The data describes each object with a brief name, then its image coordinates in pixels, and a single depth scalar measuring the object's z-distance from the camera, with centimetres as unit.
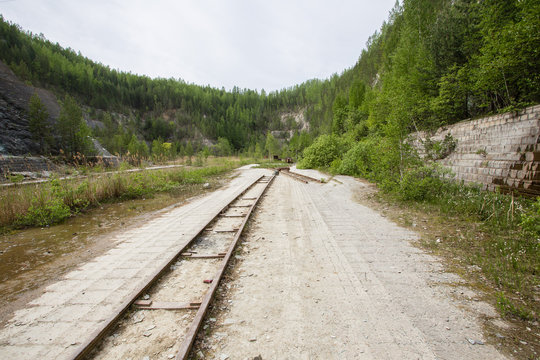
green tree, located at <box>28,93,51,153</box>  2742
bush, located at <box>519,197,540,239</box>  357
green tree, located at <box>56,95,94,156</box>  3050
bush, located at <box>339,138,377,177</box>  1589
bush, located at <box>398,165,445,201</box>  782
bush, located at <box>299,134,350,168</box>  2449
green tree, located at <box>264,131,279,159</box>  6355
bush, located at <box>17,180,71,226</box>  626
